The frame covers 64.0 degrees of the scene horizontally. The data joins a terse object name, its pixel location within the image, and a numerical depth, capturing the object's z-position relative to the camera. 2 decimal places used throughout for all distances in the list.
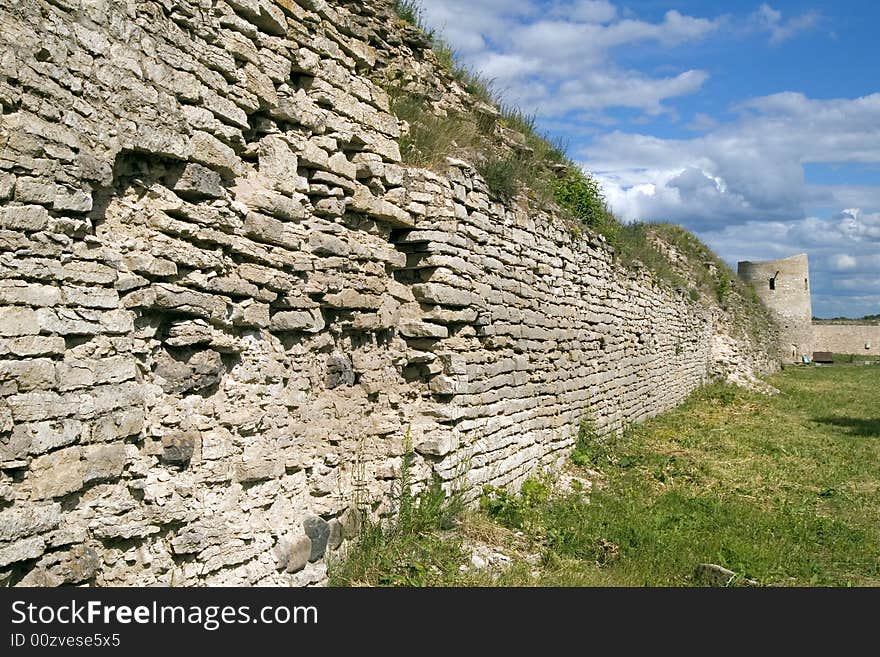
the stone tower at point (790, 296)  29.69
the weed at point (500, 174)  6.59
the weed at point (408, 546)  4.61
